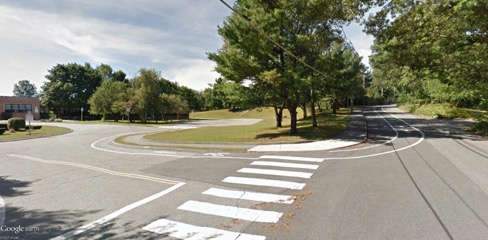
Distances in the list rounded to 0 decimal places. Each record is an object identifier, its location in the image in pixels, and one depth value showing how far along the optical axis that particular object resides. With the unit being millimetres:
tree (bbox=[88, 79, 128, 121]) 47981
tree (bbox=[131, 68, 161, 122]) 43500
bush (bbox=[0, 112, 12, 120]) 57934
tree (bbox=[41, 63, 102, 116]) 65688
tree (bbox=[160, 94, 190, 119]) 47438
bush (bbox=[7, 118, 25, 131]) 31953
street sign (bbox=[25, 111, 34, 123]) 26433
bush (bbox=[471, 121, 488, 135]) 17095
